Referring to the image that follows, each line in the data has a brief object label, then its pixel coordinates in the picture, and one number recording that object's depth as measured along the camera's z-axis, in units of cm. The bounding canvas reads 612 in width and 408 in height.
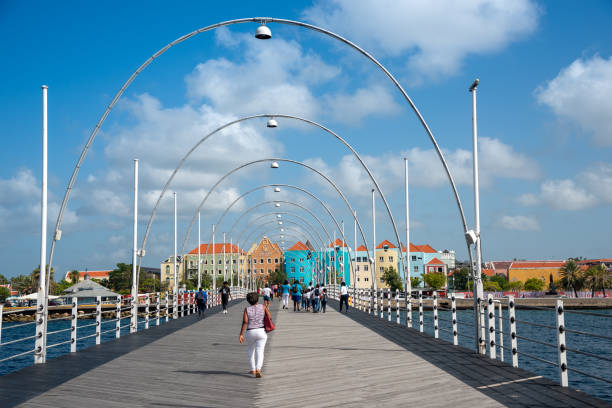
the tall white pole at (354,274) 3650
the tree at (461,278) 13975
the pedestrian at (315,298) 3100
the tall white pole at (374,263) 2870
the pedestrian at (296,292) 3225
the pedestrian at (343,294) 3097
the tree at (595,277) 11288
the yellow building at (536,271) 14575
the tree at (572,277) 11500
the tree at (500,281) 14292
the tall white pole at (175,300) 2731
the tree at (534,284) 13600
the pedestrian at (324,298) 3116
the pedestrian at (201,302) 2898
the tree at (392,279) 12900
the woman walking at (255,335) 1006
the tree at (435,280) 13312
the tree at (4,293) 13038
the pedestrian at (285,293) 3506
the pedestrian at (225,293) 2975
